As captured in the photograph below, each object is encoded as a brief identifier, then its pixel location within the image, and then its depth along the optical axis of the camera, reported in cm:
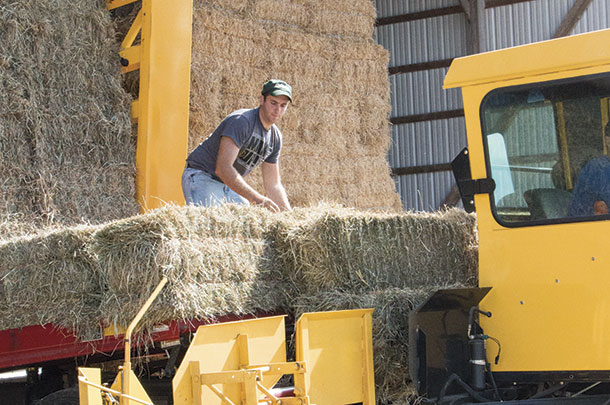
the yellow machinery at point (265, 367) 674
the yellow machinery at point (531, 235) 685
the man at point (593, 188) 684
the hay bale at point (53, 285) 777
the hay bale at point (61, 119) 1276
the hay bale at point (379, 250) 870
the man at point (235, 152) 1105
